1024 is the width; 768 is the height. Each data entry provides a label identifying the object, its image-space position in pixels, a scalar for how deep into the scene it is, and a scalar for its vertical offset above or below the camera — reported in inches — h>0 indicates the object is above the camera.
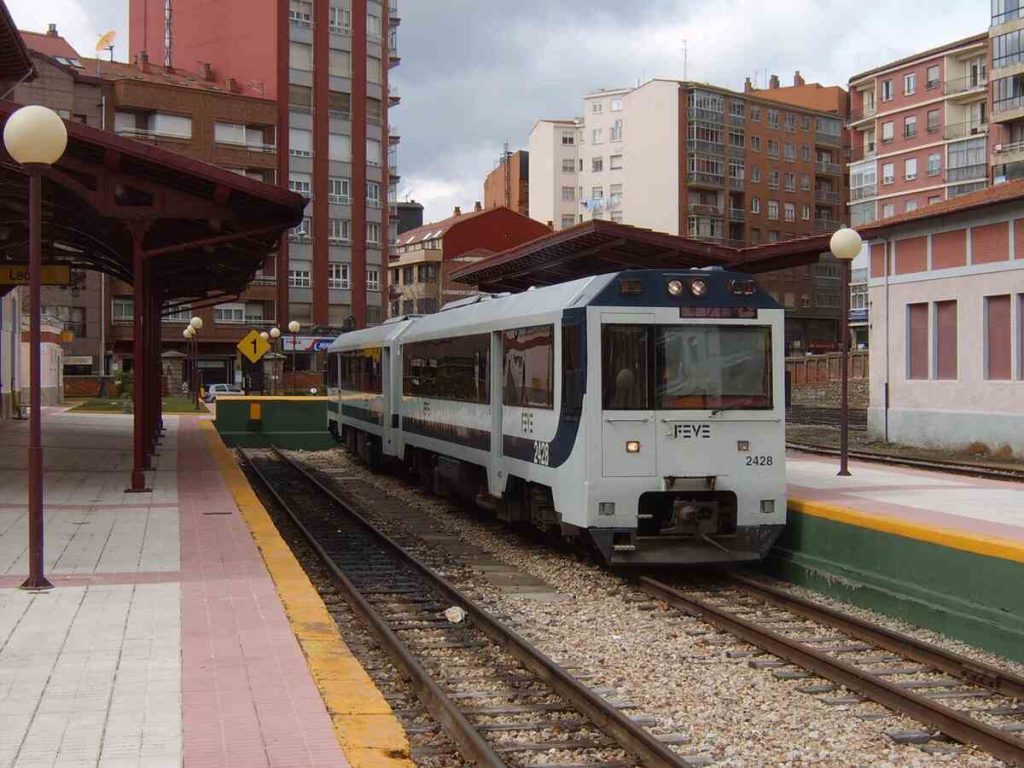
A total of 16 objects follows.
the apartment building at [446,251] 3137.3 +369.2
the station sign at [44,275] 880.3 +81.8
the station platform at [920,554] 333.1 -55.0
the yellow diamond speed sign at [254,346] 1298.0 +42.1
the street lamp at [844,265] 591.5 +61.5
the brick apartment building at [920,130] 2657.5 +606.1
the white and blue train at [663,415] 422.6 -11.5
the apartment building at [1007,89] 2290.8 +577.4
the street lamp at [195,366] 1616.6 +31.6
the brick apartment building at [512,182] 4001.0 +699.2
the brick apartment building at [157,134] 2404.0 +531.2
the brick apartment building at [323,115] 2613.2 +611.2
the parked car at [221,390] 2310.5 -11.7
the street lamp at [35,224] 350.9 +49.0
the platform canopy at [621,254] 657.0 +77.6
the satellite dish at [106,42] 2765.7 +804.9
